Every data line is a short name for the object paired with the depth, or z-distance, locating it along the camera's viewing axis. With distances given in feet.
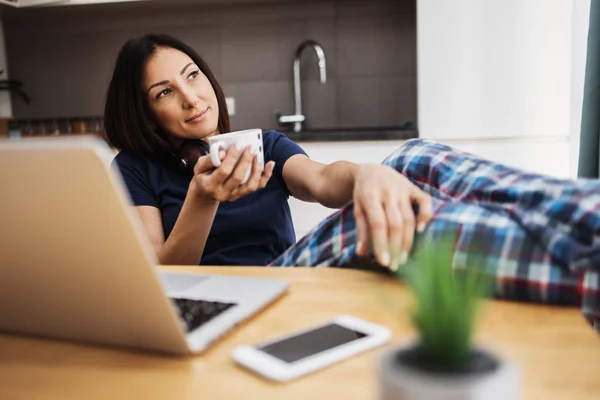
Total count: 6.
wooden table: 1.52
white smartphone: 1.62
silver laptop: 1.35
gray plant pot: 0.85
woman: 4.42
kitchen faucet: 9.60
